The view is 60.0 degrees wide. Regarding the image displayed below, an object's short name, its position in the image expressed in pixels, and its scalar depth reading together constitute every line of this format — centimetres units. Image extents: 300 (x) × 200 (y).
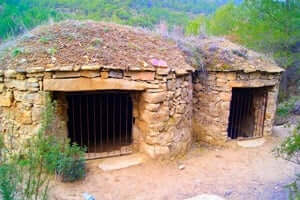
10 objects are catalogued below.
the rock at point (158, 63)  482
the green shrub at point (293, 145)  324
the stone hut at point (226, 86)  607
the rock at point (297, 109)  955
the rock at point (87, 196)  363
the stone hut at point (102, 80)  436
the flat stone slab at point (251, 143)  628
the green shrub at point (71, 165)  410
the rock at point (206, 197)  316
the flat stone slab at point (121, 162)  476
